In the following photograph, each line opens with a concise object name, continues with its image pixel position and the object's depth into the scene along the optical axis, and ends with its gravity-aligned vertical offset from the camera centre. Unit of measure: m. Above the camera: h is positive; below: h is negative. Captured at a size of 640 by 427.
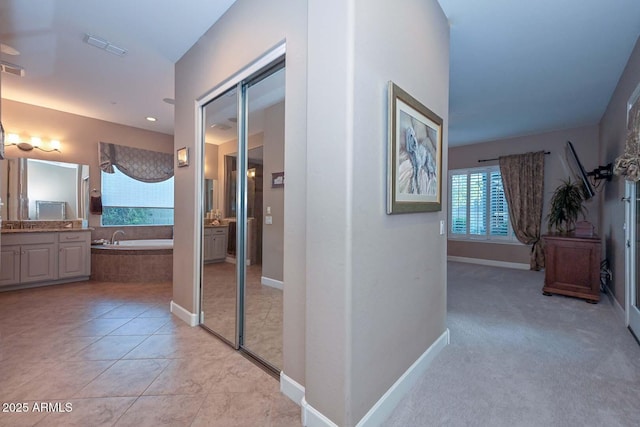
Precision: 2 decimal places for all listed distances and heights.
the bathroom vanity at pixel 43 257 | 4.02 -0.73
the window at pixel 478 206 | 6.17 +0.09
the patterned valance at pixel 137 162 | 5.30 +0.89
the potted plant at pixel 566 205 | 4.64 +0.09
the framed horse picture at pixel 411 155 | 1.61 +0.34
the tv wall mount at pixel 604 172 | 3.75 +0.53
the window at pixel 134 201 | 5.42 +0.14
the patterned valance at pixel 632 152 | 2.40 +0.51
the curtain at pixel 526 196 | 5.59 +0.29
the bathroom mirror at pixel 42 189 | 4.45 +0.30
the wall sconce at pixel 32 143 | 4.49 +1.01
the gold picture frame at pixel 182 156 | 3.03 +0.55
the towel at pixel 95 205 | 5.17 +0.04
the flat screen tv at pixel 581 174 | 4.68 +0.63
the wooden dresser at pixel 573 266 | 3.73 -0.73
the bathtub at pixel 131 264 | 4.69 -0.91
